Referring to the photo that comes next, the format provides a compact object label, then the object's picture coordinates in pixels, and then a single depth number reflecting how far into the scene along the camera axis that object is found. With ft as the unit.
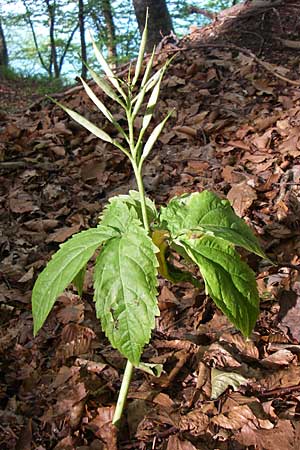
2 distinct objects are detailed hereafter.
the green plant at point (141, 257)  1.32
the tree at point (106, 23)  11.89
